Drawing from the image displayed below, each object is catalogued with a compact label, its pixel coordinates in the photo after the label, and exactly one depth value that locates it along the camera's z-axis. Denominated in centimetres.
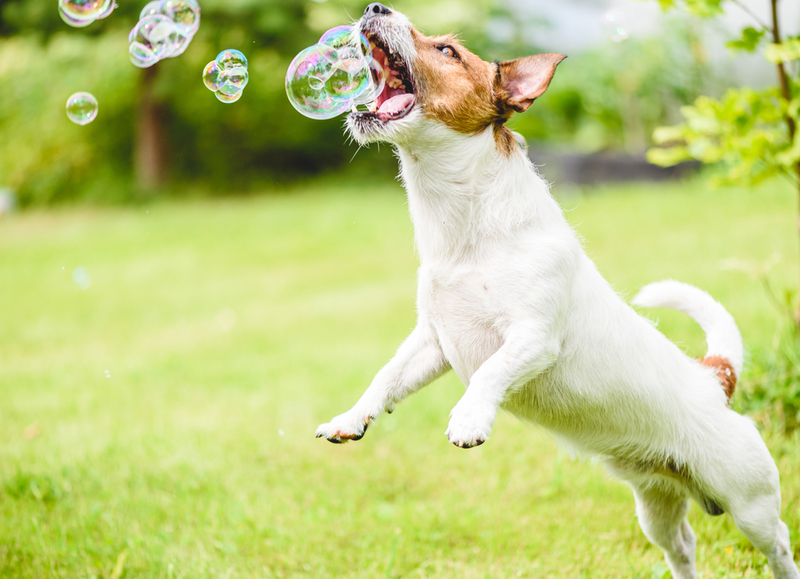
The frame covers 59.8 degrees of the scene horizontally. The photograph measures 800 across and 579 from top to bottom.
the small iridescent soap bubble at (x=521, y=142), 292
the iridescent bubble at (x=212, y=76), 342
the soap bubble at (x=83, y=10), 372
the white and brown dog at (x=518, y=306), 257
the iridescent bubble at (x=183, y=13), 388
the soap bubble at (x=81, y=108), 400
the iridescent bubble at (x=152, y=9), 388
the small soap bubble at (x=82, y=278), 1055
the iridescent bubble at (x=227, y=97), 339
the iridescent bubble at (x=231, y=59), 345
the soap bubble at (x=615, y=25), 371
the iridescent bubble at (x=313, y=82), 290
